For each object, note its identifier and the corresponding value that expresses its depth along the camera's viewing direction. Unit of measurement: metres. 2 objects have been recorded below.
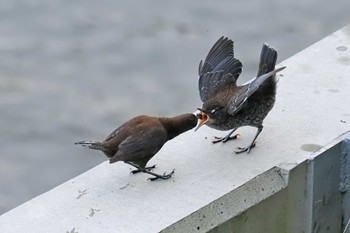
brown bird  9.40
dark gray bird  10.00
